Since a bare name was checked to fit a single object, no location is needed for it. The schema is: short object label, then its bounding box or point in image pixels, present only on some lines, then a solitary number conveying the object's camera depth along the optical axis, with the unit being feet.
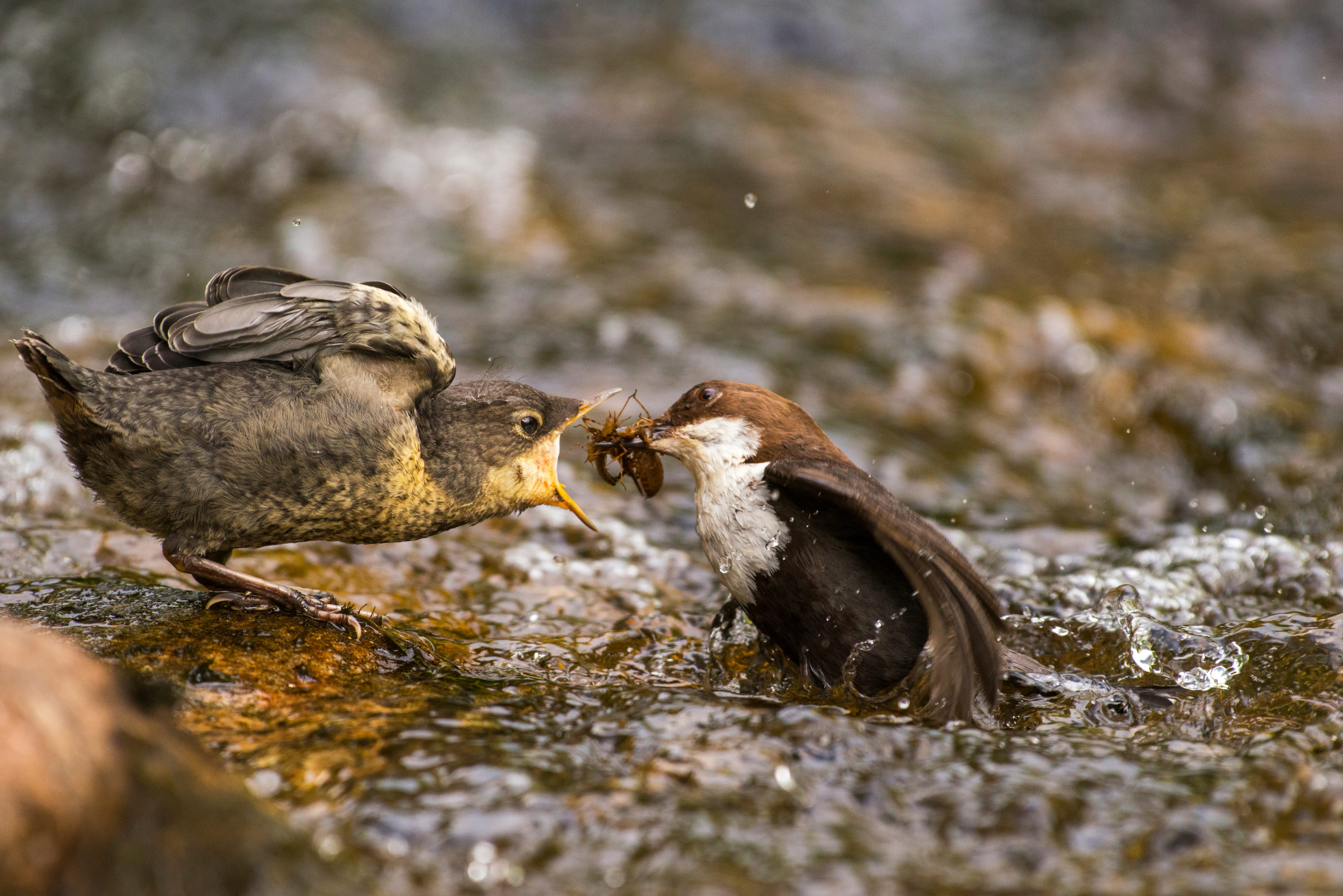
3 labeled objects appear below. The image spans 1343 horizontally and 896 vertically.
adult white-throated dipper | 23.24
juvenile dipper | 23.90
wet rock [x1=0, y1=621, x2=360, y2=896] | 13.56
